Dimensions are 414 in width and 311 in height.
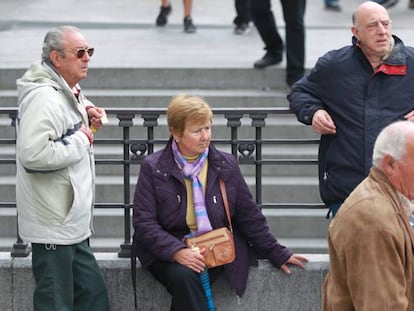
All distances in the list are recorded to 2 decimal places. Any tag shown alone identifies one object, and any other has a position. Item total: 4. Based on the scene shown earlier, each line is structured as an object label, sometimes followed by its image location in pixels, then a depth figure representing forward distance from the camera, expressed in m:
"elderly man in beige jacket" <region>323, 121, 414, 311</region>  9.20
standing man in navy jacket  12.73
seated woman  12.33
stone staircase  17.81
